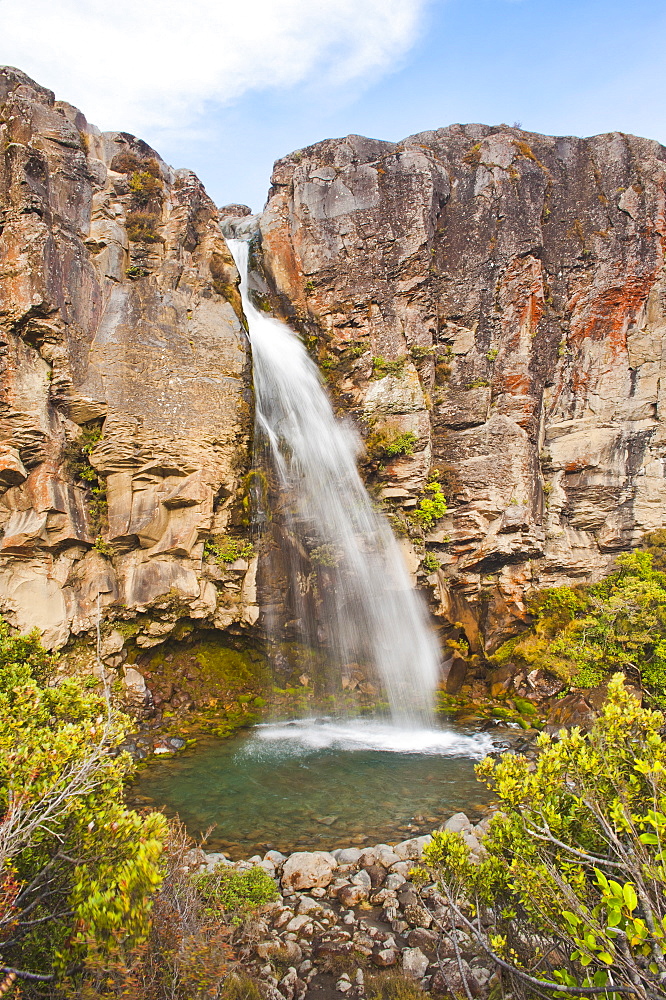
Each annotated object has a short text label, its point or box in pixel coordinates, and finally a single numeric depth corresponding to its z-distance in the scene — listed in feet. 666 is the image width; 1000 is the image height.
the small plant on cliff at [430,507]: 55.98
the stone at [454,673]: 51.24
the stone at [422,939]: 18.14
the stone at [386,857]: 23.20
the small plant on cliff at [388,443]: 56.08
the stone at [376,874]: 21.95
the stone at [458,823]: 25.86
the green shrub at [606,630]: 44.55
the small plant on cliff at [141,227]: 50.75
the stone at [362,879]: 21.66
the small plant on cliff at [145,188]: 52.16
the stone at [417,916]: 19.44
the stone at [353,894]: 20.84
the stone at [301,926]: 19.10
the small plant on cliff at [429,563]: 54.39
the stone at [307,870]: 21.85
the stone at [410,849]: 23.59
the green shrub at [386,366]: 60.39
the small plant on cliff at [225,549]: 47.80
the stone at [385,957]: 17.56
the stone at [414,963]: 17.04
